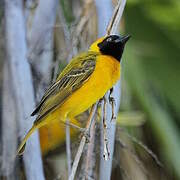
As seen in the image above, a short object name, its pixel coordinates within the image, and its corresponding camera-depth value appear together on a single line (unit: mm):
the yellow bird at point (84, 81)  5437
